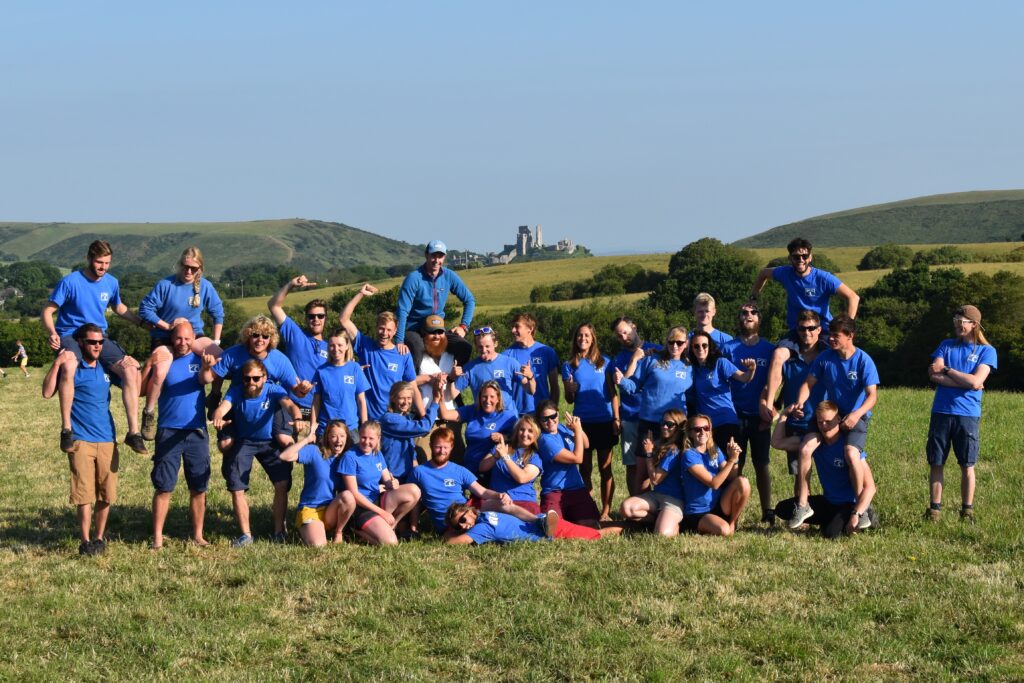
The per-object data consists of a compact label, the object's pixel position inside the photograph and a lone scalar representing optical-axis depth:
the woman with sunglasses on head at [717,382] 10.23
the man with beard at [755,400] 10.39
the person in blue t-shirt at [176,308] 10.15
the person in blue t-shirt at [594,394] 10.79
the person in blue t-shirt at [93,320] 9.51
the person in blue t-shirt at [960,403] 10.23
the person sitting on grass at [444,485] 9.83
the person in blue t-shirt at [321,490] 9.58
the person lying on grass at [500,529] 9.50
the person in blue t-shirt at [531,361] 10.87
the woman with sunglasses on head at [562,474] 10.13
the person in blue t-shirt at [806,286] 10.53
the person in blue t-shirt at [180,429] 9.62
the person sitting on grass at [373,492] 9.61
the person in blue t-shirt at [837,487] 9.68
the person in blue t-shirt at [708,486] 9.62
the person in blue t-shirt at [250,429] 9.61
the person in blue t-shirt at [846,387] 9.72
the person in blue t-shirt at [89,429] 9.42
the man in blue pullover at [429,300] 11.29
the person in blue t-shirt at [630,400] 10.68
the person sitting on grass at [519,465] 9.88
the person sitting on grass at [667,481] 9.78
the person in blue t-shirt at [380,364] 10.50
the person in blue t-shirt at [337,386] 9.90
